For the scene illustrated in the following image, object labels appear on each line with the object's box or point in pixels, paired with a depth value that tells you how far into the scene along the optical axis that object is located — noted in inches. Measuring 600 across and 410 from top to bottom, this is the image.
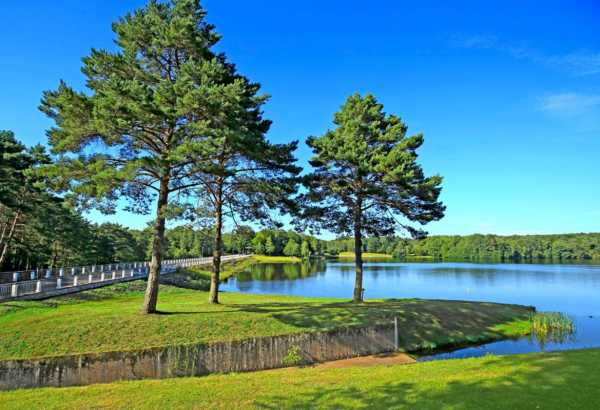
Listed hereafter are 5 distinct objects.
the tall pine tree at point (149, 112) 540.1
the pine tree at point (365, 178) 834.2
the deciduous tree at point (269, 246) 5428.2
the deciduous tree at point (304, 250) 5543.8
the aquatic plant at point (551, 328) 755.4
